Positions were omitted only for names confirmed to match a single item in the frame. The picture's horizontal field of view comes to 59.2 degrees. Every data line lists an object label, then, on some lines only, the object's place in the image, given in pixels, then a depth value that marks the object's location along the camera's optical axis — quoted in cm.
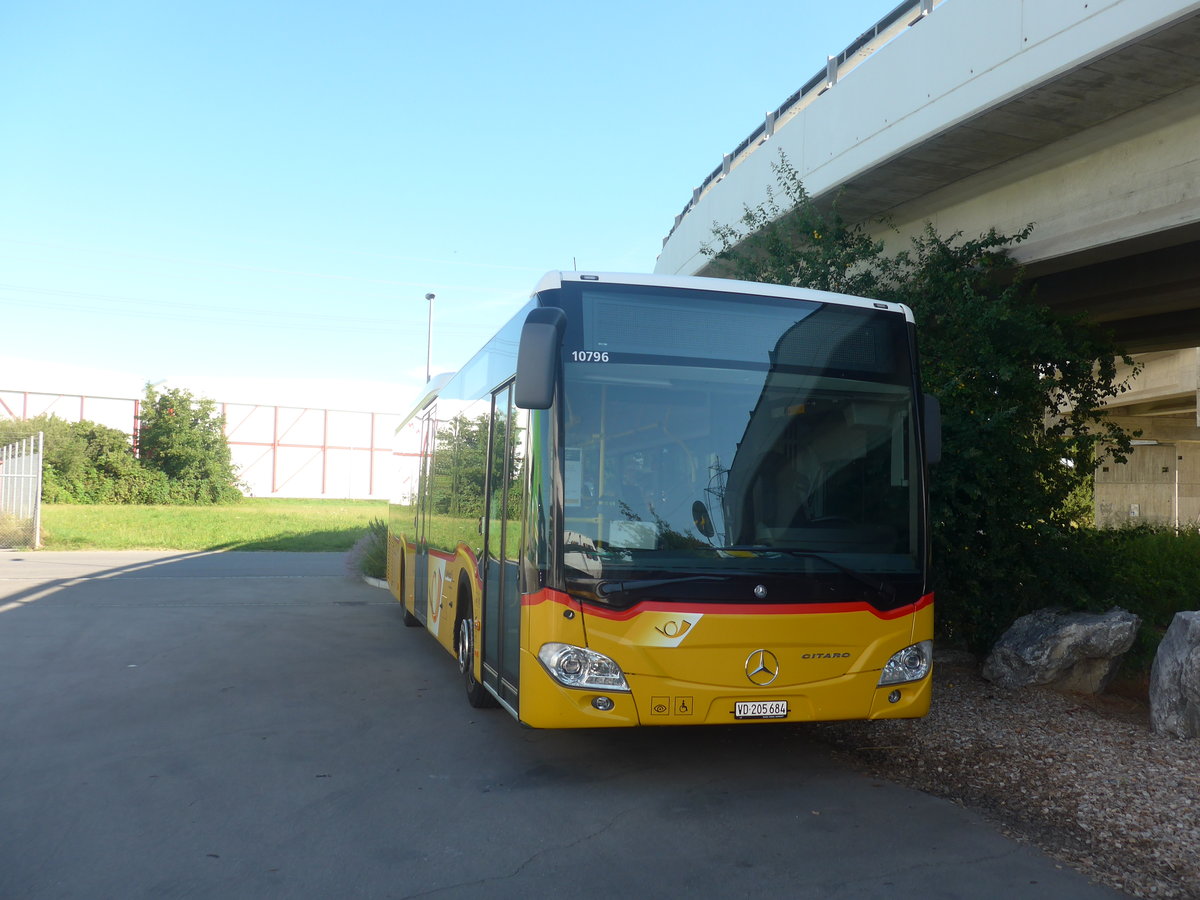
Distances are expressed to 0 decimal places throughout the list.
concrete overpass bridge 875
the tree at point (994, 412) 942
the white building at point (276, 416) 5619
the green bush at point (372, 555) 1956
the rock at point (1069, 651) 870
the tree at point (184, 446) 5050
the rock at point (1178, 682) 730
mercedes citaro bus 592
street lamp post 4519
